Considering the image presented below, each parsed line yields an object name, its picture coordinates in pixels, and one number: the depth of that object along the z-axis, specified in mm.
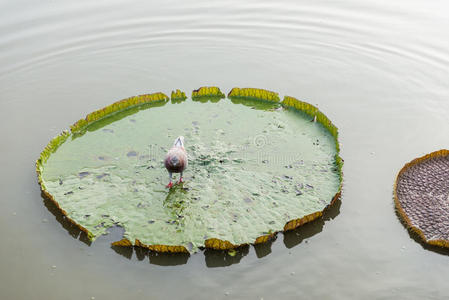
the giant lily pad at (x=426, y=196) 5262
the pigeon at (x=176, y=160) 5457
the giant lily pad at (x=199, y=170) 5270
